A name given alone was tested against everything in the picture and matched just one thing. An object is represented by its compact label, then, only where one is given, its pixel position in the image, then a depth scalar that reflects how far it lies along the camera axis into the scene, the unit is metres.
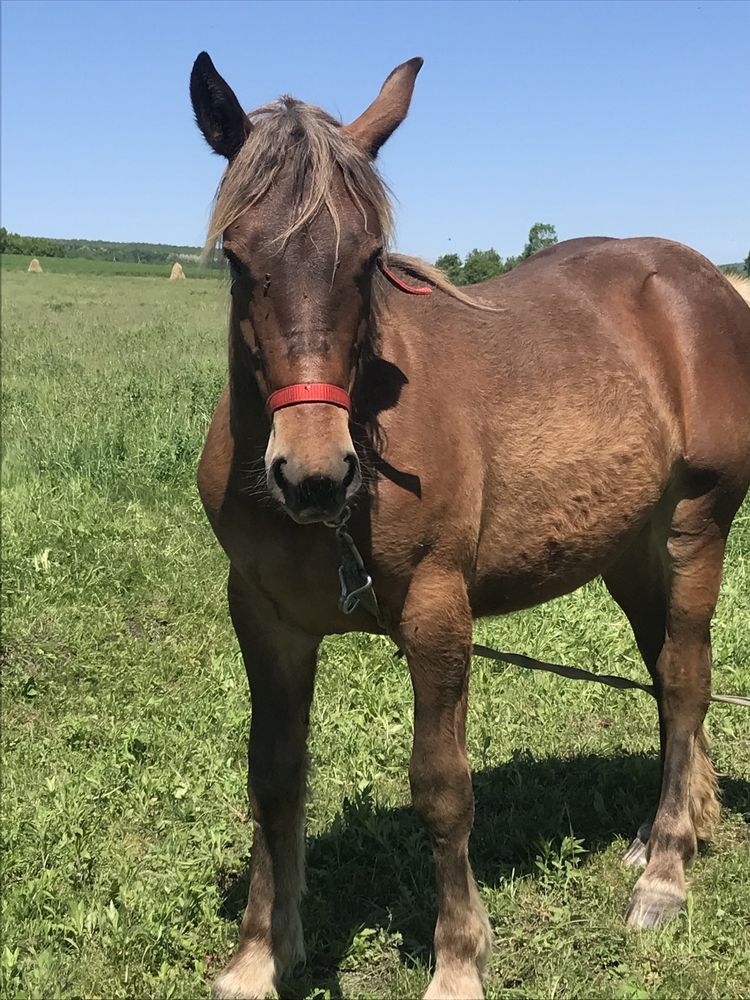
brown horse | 2.18
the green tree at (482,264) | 39.41
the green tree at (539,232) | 44.41
